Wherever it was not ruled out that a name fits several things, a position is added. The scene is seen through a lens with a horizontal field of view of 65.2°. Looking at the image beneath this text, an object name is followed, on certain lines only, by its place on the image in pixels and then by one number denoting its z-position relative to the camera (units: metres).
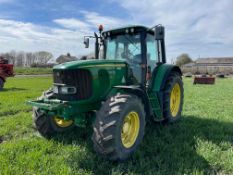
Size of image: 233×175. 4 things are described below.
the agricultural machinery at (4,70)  11.92
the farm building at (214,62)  65.29
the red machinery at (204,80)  17.23
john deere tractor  2.87
